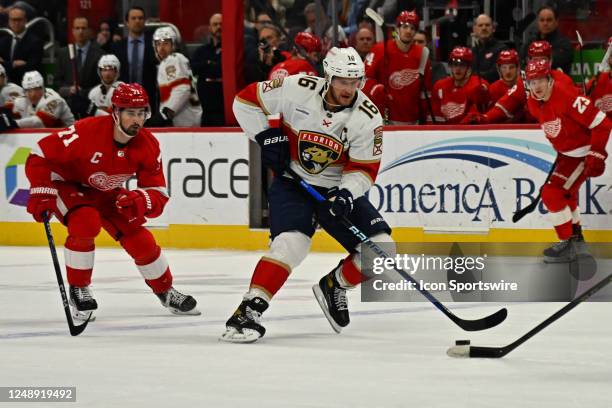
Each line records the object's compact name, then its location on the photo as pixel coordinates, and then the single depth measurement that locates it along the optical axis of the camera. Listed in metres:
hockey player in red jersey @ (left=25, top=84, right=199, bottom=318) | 12.03
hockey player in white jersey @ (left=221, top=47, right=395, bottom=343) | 11.15
